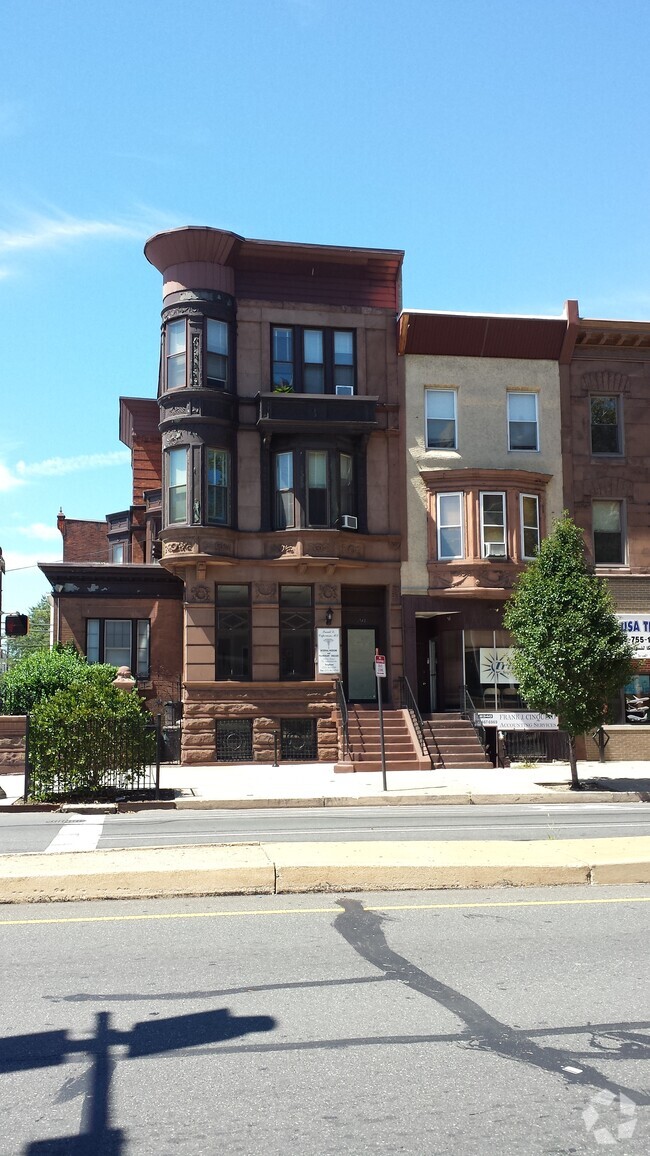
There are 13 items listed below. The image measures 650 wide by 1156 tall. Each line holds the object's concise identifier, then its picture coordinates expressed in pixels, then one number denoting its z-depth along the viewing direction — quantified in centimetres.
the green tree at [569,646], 2361
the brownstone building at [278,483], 3064
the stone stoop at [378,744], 2778
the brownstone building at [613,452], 3219
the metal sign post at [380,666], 2372
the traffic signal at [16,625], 2372
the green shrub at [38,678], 2953
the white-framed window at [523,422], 3266
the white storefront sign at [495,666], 3136
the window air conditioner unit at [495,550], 3112
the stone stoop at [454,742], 2836
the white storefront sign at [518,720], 2991
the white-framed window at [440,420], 3228
